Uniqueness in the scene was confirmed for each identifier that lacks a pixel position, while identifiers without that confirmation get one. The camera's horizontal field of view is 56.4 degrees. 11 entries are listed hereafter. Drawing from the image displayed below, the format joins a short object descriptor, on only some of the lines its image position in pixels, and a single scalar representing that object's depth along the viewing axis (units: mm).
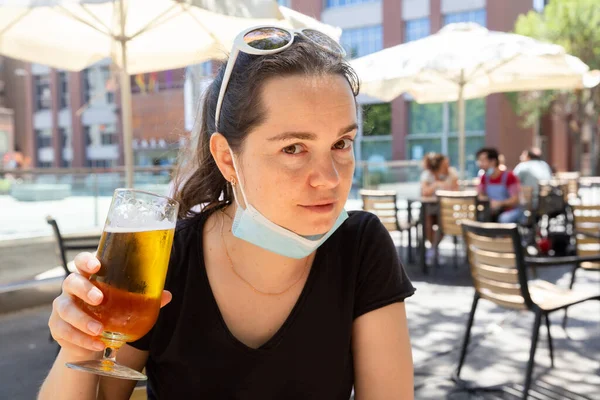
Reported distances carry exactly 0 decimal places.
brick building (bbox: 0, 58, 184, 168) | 34156
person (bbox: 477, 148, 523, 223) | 7844
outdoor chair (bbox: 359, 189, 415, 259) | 7649
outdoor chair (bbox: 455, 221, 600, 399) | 3326
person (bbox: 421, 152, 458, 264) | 8461
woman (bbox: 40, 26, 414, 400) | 1346
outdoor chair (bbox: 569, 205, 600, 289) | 4897
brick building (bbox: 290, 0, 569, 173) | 24734
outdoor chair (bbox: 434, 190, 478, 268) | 6944
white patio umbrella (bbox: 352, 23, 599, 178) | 7133
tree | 20781
